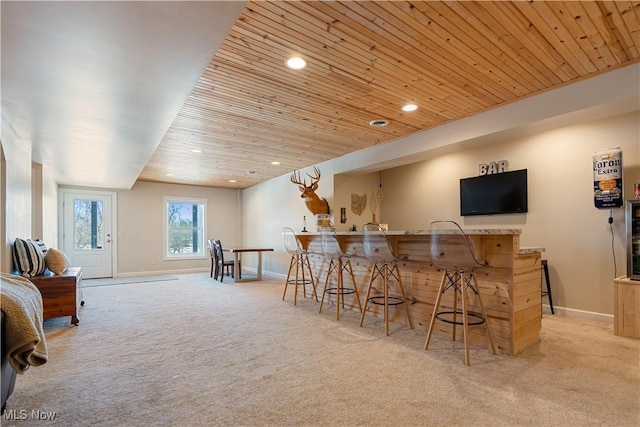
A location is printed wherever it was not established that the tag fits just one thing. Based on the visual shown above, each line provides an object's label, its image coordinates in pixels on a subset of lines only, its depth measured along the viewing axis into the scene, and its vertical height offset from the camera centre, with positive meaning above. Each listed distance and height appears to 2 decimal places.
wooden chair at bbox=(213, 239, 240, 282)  7.00 -0.91
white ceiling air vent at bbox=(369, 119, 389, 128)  4.09 +1.19
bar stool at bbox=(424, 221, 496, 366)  2.56 -0.39
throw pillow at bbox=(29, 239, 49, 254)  4.10 -0.34
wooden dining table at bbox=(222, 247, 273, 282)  6.84 -1.02
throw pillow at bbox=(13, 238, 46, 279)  3.51 -0.42
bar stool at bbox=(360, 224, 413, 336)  3.29 -0.45
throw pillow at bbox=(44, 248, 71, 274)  3.83 -0.49
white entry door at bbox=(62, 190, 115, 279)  7.51 -0.27
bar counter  2.64 -0.62
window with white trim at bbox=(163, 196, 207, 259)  8.66 -0.23
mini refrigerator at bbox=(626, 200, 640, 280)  3.06 -0.21
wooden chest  3.59 -0.82
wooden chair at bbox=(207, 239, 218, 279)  7.25 -0.93
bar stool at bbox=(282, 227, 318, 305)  4.58 -0.46
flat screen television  4.28 +0.31
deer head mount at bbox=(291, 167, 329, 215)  5.97 +0.32
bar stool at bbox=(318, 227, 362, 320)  3.86 -0.57
